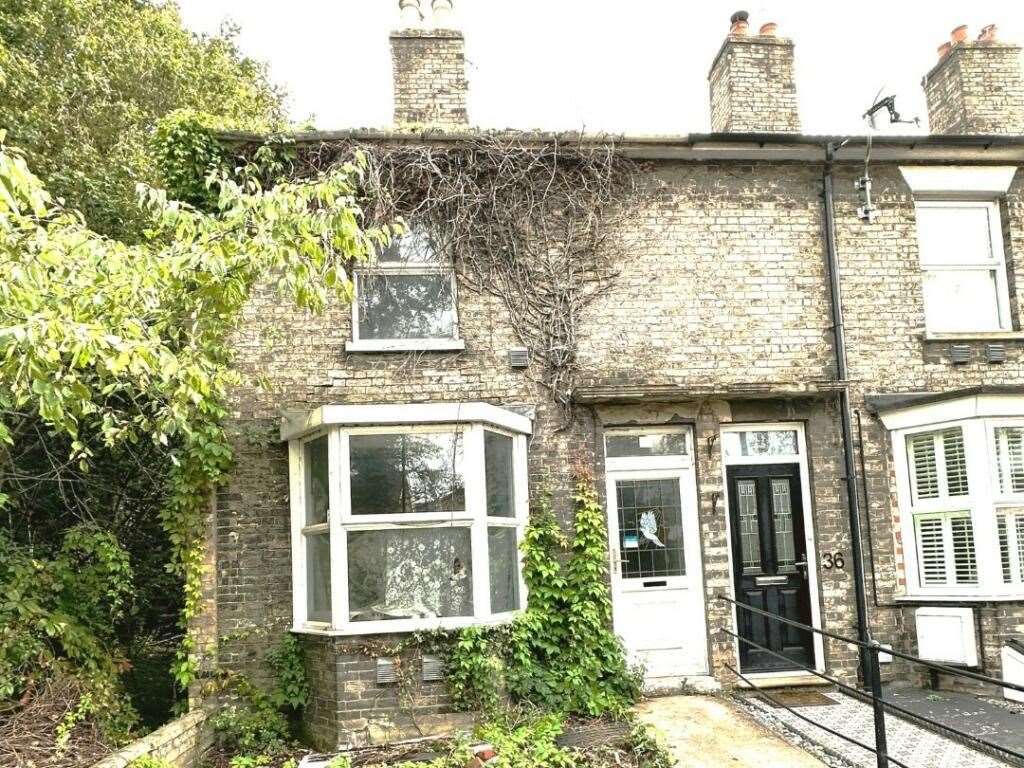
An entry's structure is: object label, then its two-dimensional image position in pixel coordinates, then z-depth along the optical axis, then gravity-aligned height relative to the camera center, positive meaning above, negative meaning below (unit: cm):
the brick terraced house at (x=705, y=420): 769 +75
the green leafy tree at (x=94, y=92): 1177 +649
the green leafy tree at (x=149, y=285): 425 +145
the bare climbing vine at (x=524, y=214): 856 +301
